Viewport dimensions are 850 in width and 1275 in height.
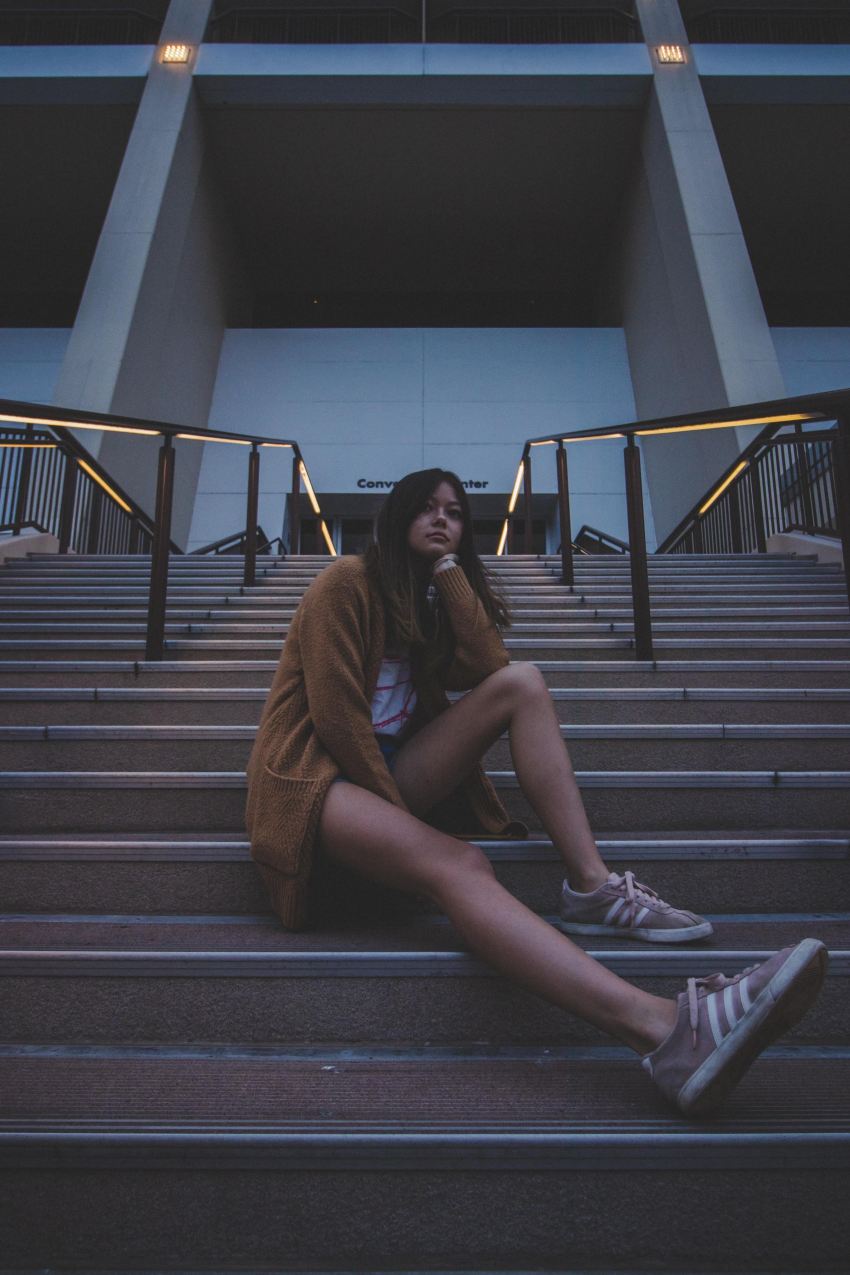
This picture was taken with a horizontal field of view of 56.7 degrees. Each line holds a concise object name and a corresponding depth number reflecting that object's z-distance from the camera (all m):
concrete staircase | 0.87
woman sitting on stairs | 0.98
